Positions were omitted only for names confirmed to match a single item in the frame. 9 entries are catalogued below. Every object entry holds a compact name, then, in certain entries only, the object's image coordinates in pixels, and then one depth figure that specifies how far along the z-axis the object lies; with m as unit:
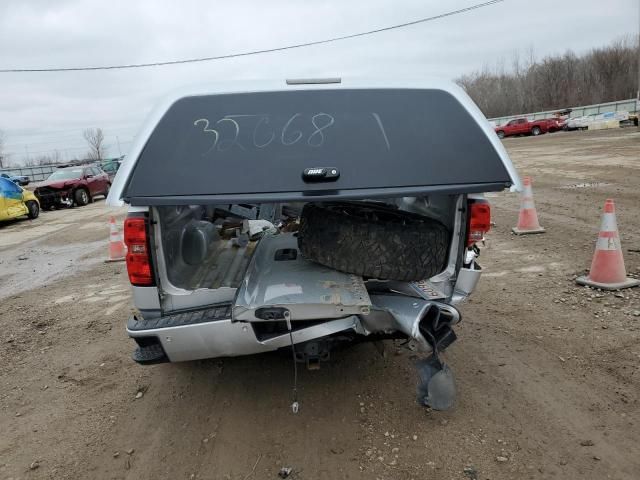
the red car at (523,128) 42.12
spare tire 2.99
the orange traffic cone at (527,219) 7.79
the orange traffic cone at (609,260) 5.01
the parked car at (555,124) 41.47
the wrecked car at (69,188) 19.34
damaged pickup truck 2.62
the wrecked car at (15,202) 14.66
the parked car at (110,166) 31.39
